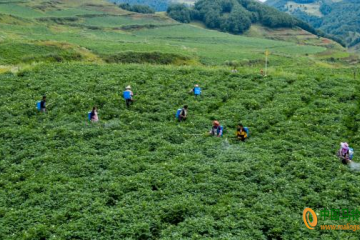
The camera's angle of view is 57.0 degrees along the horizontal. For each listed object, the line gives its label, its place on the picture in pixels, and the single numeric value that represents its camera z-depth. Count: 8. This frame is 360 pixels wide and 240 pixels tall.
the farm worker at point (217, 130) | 26.41
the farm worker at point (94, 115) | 27.87
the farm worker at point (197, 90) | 33.28
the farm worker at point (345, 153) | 22.95
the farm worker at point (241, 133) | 26.03
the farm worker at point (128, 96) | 31.02
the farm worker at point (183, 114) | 28.66
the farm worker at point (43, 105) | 28.97
